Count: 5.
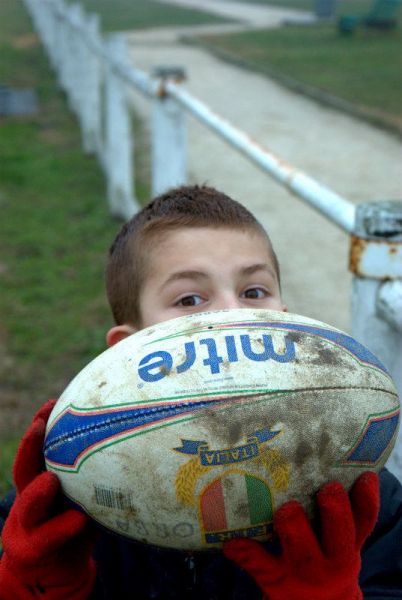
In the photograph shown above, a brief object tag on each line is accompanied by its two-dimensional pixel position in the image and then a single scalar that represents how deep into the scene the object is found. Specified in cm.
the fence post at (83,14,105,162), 858
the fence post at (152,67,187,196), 468
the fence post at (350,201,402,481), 196
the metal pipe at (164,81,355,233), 226
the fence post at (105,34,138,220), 652
